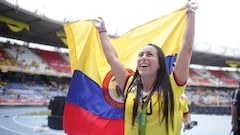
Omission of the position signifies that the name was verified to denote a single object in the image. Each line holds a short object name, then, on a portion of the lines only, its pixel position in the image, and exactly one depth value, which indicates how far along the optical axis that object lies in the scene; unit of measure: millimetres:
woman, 1447
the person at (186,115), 3508
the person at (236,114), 3809
